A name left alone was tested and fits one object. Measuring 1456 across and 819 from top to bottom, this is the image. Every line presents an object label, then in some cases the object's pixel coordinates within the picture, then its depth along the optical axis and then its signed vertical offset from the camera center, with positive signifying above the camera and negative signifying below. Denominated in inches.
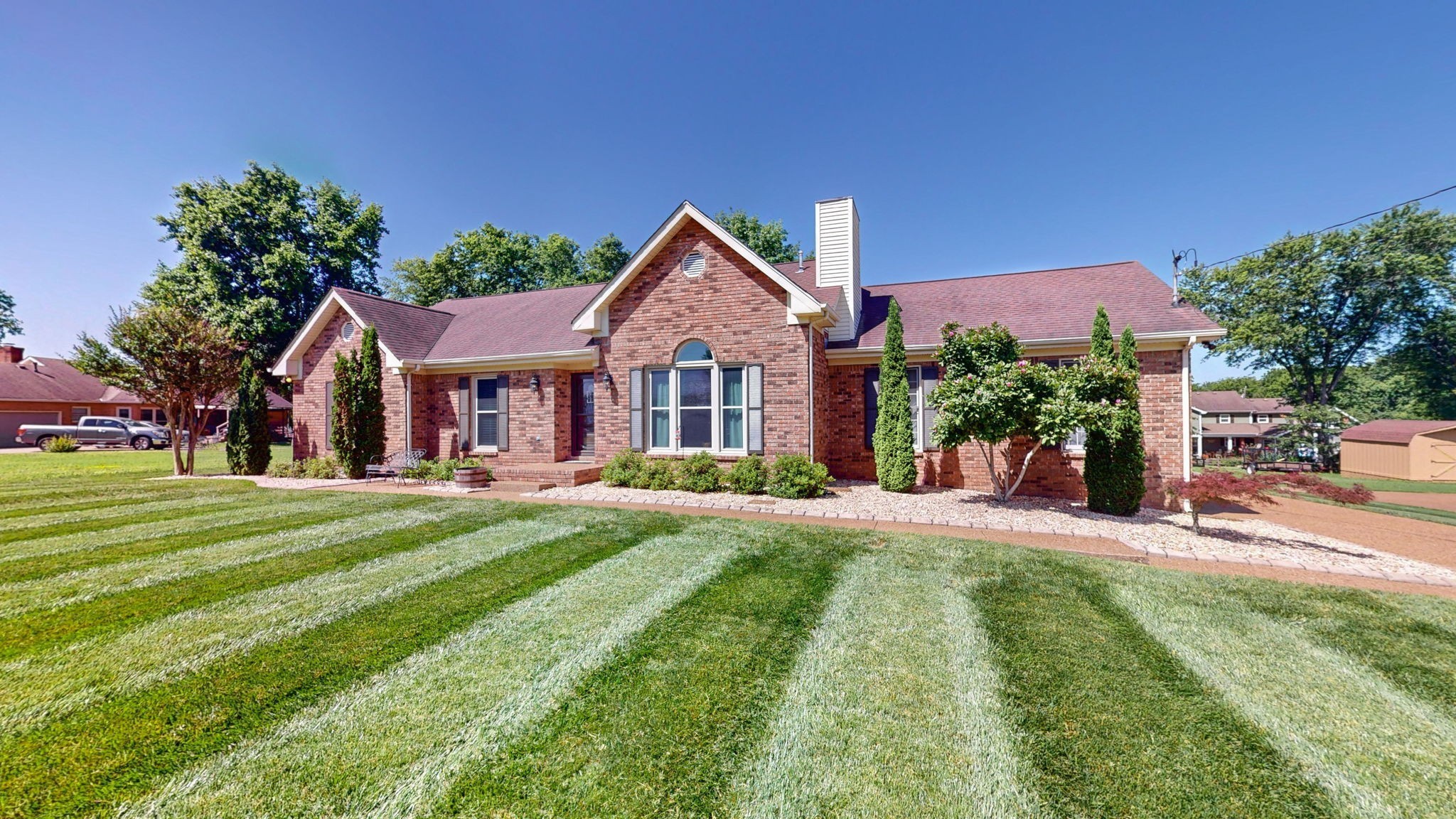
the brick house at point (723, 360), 425.4 +58.7
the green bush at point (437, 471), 488.7 -48.9
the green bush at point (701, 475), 419.5 -47.8
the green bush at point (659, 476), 433.1 -49.9
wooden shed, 792.9 -59.9
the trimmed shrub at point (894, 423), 414.0 -4.1
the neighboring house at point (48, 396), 1162.0 +71.1
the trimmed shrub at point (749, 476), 408.2 -48.0
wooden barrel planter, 440.1 -50.9
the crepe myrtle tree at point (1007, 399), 332.8 +13.1
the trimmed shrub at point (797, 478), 389.7 -47.5
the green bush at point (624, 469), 446.9 -45.0
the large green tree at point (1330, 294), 1098.1 +291.5
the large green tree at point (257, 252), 969.5 +357.7
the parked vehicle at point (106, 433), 1050.1 -19.2
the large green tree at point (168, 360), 505.4 +67.7
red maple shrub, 266.7 -40.1
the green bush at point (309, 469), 529.3 -51.1
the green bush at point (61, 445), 947.3 -39.9
